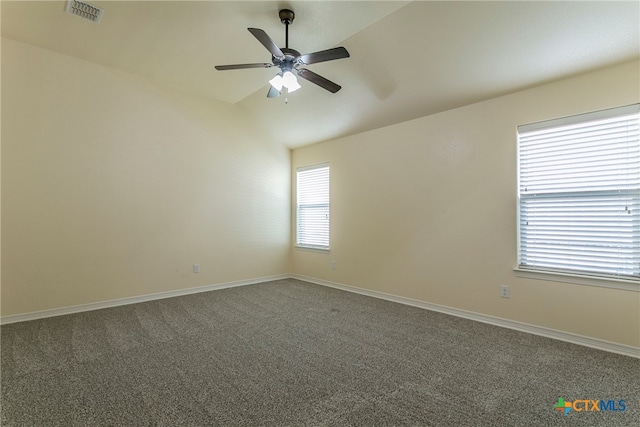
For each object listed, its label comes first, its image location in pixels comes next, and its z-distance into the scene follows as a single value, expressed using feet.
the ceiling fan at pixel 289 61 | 7.61
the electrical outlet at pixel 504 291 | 10.30
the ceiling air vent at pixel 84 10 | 8.72
